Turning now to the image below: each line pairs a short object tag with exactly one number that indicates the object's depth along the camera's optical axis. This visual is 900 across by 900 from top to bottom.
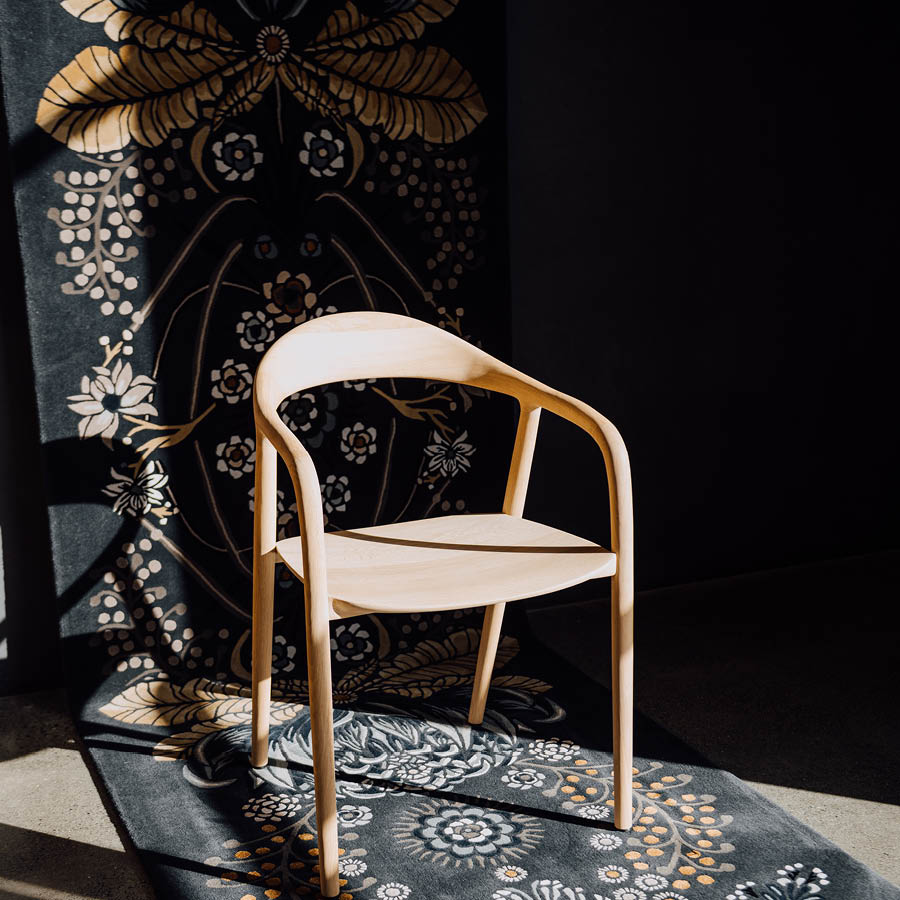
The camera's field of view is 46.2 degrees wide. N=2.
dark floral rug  1.71
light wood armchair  1.39
